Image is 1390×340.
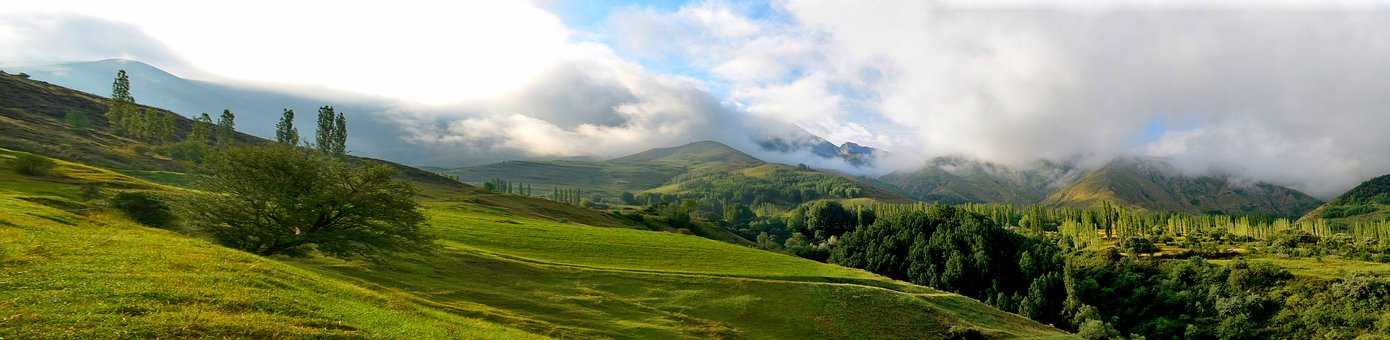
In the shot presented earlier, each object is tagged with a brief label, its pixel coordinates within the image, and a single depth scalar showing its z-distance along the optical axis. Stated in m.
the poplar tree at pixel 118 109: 193.75
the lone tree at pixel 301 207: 45.22
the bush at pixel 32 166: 74.38
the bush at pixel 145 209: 53.19
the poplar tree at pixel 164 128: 186.70
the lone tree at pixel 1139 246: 177.25
